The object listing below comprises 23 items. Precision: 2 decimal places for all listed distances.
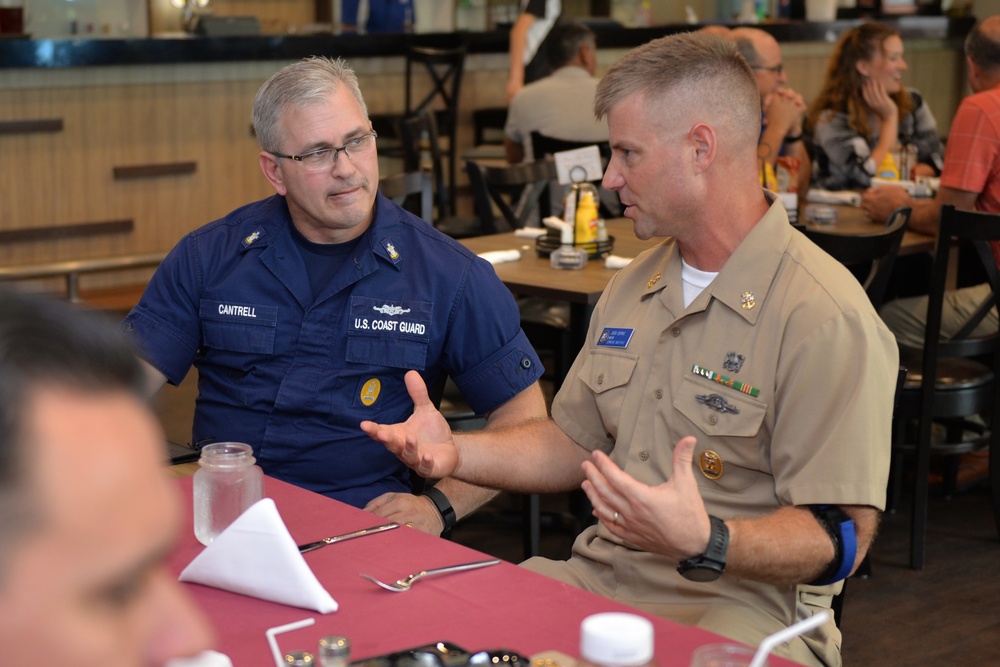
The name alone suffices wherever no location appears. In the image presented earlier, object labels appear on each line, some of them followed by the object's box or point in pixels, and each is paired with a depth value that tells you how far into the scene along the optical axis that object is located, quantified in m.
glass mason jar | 1.64
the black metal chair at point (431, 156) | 5.42
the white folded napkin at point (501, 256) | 3.59
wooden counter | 5.98
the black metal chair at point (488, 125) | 7.81
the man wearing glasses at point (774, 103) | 4.77
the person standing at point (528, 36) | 6.71
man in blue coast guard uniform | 2.31
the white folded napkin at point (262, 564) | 1.38
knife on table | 1.58
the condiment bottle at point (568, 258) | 3.49
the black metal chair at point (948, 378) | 3.37
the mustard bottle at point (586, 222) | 3.59
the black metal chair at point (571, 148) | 4.89
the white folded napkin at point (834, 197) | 4.60
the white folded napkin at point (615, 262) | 3.47
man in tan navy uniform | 1.65
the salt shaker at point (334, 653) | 1.16
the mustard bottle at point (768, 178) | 4.05
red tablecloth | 1.30
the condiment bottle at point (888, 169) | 4.79
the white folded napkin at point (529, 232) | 3.94
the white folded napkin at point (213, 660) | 1.14
